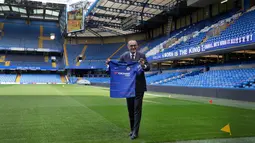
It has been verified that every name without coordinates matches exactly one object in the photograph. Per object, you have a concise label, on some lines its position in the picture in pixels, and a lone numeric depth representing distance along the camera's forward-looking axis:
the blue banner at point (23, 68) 56.86
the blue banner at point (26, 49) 57.47
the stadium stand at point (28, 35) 59.81
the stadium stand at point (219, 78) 18.89
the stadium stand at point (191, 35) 27.52
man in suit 5.11
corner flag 5.67
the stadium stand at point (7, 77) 55.97
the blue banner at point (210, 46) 18.85
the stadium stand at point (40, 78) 58.19
